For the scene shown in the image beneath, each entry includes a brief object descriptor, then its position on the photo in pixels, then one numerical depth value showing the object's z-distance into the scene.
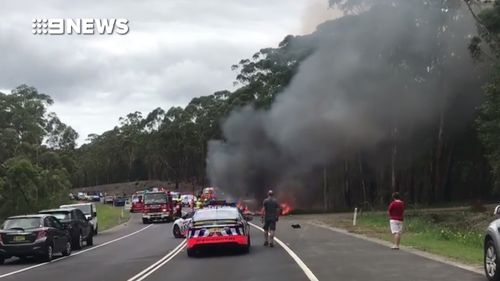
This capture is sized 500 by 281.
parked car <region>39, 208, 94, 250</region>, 23.03
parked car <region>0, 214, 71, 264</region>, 18.45
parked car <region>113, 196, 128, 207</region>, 86.81
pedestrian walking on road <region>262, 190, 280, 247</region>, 19.81
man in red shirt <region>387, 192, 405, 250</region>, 18.15
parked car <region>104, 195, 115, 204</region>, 94.88
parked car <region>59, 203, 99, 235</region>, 31.20
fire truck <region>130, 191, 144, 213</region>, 64.69
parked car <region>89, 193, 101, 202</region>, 100.94
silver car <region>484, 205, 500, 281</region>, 10.29
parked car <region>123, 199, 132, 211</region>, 72.40
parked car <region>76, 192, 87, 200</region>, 97.75
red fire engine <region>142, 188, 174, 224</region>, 44.47
